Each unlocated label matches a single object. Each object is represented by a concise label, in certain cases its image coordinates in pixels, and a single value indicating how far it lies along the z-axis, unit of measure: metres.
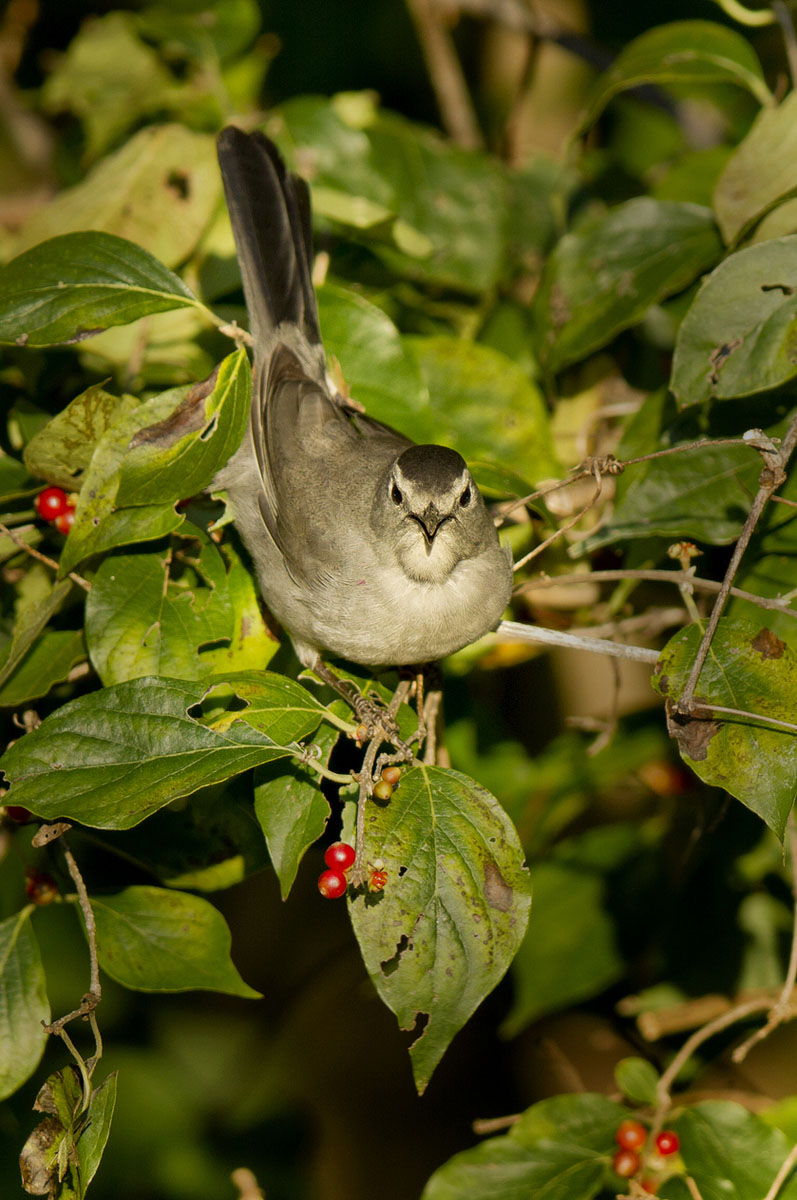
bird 5.68
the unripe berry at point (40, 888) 5.57
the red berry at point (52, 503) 5.87
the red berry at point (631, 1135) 5.41
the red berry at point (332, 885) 4.74
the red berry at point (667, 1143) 5.41
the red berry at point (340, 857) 4.80
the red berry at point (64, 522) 5.82
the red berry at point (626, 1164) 5.34
